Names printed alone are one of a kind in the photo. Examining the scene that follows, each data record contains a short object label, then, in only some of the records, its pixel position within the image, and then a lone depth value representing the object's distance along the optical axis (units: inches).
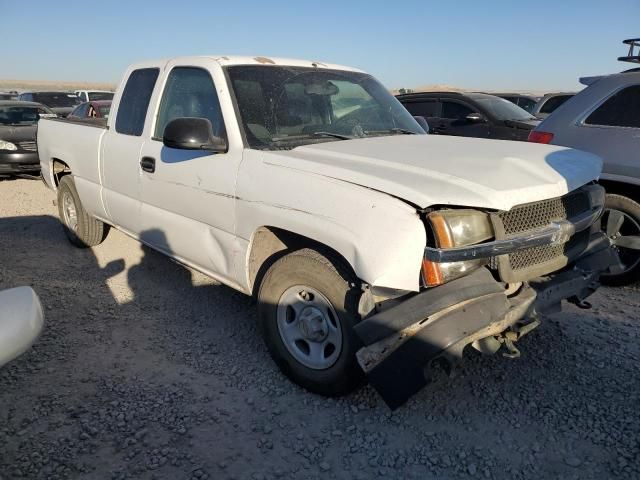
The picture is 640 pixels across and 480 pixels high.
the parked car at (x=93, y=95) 730.8
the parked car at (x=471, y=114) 333.7
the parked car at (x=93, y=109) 455.5
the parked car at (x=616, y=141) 169.5
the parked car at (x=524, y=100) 556.5
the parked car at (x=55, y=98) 671.8
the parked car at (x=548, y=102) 429.4
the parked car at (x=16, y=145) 397.1
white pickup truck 92.5
